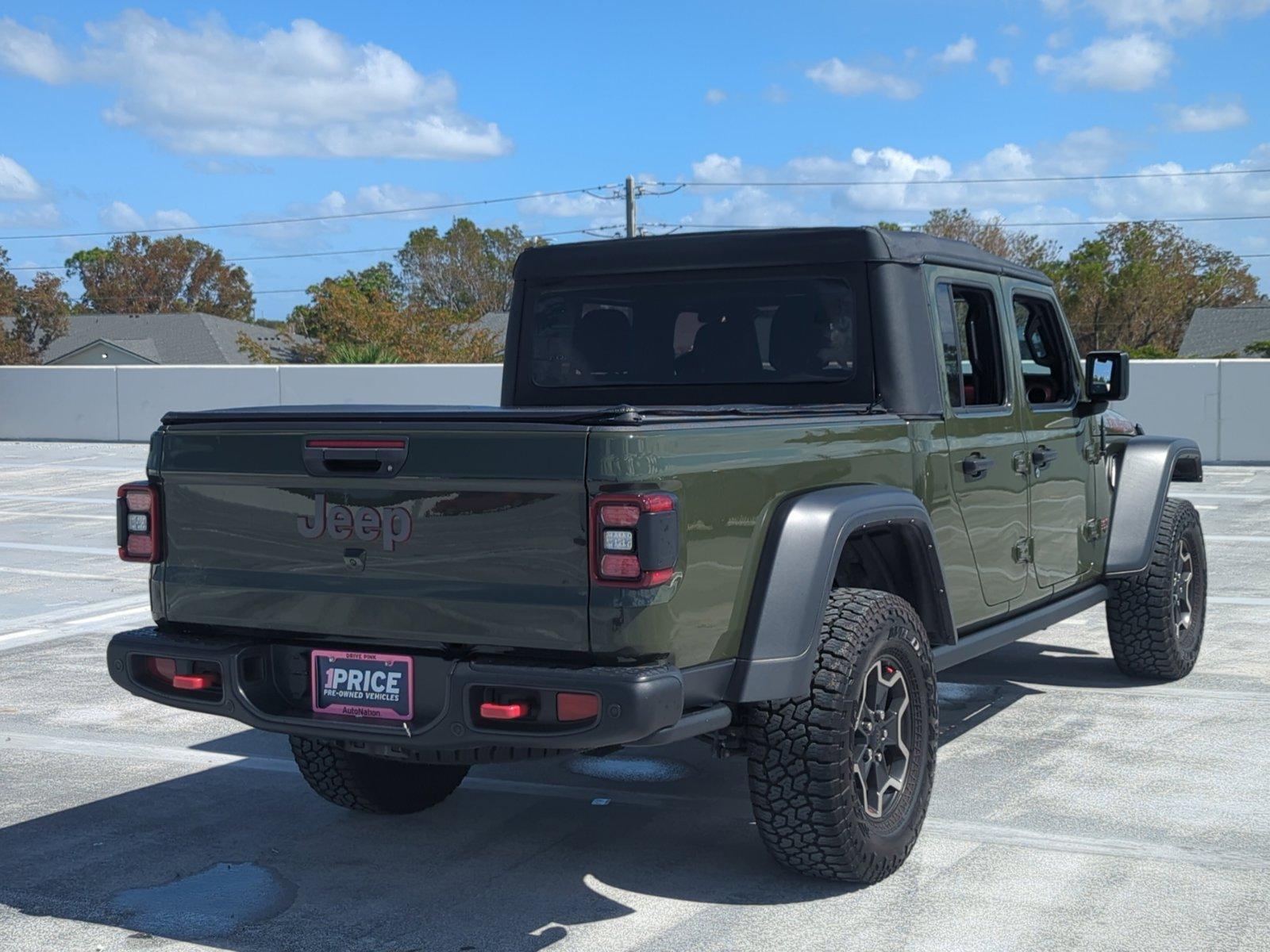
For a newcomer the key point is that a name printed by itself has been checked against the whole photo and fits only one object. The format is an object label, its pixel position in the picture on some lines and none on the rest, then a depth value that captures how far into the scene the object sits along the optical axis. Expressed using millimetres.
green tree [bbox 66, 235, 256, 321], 92562
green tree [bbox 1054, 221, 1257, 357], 61469
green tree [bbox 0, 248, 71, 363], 64750
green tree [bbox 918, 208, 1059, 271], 69125
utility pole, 51250
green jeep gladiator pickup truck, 3920
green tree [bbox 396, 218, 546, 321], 94375
